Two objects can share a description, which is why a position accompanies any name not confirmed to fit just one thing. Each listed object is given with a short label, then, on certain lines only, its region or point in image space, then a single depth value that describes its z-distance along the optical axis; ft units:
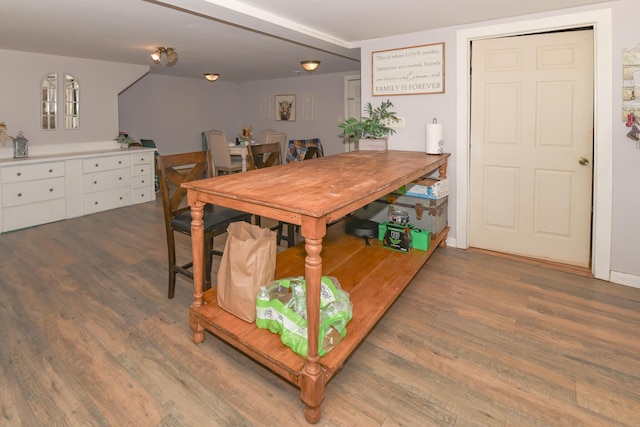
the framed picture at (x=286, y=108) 24.88
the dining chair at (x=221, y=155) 20.15
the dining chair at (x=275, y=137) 19.62
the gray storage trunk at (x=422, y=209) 10.25
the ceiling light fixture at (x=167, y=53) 13.97
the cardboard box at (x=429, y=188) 10.11
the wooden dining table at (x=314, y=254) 4.94
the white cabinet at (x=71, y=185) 13.71
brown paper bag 6.04
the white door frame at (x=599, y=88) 8.63
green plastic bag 5.41
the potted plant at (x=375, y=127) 11.83
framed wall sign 11.02
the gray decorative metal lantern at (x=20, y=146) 14.71
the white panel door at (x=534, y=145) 9.47
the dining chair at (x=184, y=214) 7.81
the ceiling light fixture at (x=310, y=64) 15.65
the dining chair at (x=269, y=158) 10.47
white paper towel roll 10.55
